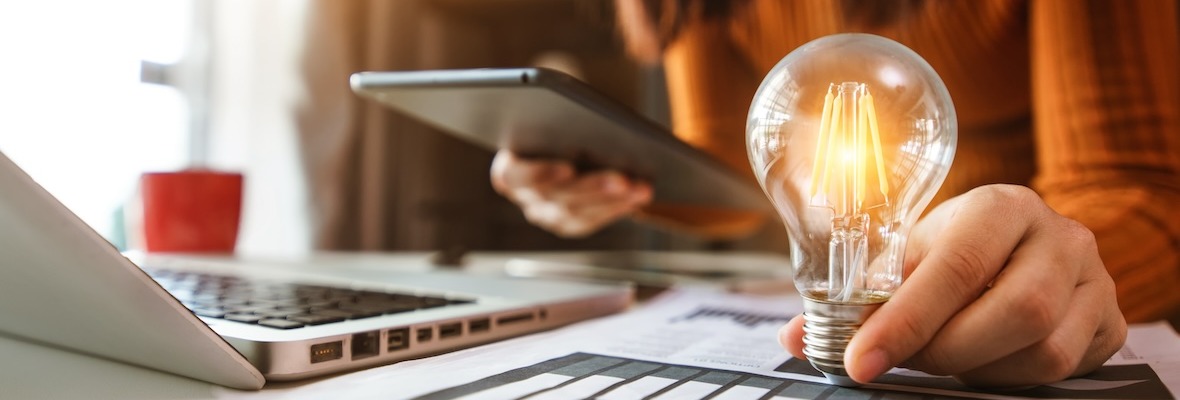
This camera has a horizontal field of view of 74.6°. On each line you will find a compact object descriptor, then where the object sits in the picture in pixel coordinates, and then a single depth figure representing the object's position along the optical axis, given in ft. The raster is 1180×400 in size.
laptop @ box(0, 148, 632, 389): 0.81
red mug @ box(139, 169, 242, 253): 2.67
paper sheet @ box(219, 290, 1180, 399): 0.91
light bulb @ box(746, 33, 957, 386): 1.00
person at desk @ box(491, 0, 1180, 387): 0.86
